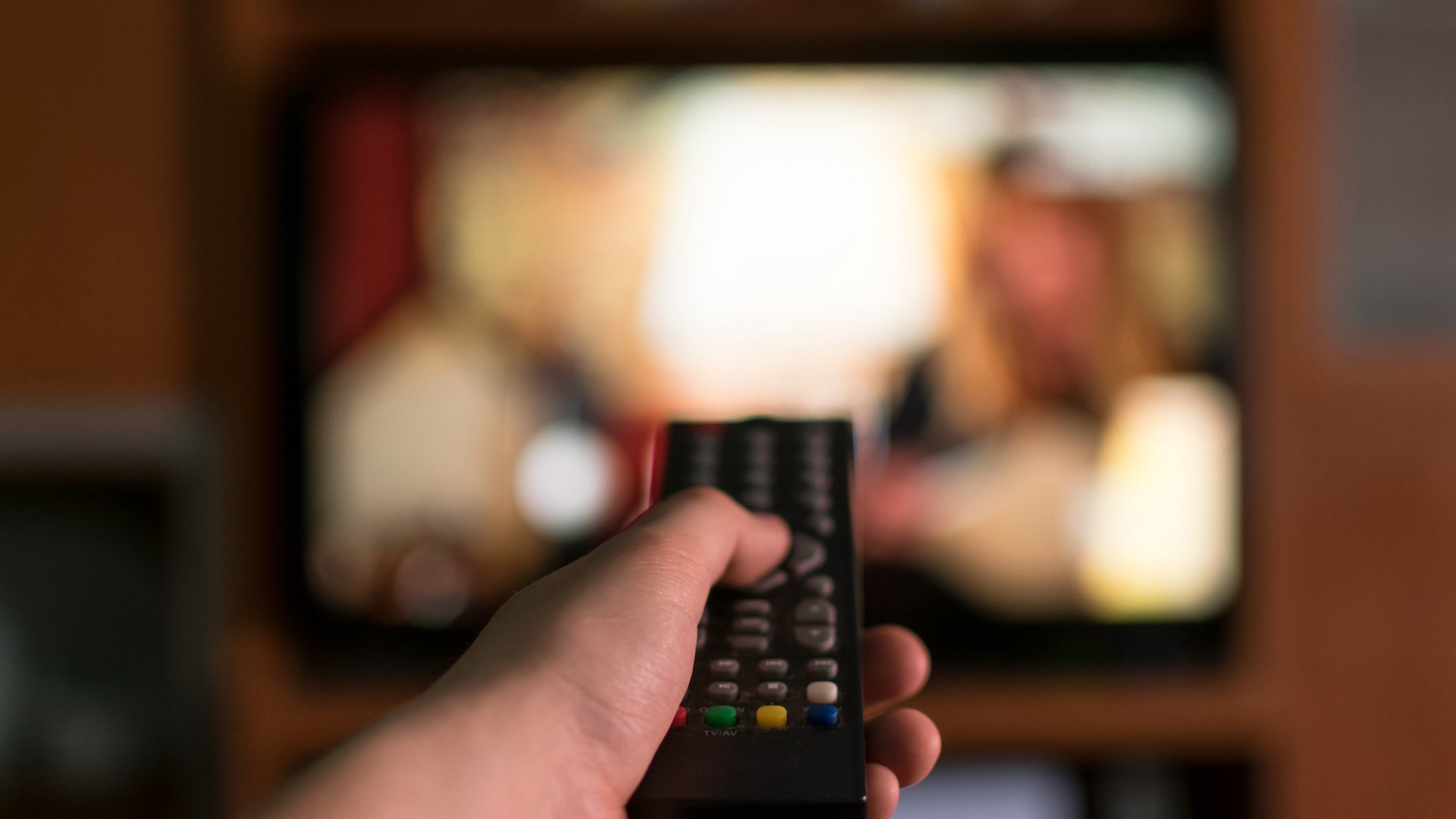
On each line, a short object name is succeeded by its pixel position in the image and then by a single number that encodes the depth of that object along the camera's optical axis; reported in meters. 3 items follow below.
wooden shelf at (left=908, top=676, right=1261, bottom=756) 1.01
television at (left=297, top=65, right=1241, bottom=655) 1.02
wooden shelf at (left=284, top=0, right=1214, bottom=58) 1.03
